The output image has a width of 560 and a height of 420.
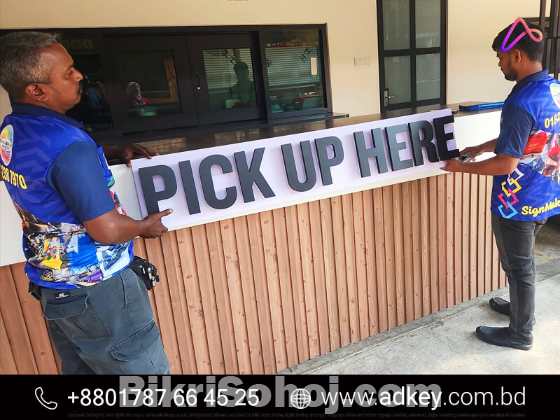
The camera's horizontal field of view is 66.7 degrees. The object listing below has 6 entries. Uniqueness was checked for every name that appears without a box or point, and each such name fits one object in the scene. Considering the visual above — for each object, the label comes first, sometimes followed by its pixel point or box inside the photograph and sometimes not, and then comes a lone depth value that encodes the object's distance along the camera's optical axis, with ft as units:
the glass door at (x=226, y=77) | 15.14
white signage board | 5.72
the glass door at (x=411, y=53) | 18.90
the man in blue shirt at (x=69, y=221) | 3.83
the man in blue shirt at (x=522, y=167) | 6.19
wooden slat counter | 6.30
